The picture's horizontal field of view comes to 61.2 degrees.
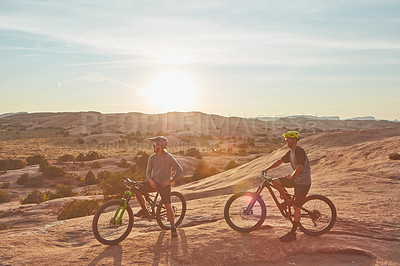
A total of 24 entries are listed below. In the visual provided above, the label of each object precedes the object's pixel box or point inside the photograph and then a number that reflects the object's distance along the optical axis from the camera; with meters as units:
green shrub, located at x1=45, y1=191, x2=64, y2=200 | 19.44
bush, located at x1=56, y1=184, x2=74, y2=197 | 21.62
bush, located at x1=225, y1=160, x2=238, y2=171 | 28.85
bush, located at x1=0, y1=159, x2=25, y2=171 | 31.34
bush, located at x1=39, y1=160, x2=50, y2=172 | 29.30
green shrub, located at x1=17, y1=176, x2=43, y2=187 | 24.90
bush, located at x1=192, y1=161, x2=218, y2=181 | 26.06
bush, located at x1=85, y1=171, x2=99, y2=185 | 25.86
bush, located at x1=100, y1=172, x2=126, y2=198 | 19.21
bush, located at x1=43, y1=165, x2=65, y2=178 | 27.35
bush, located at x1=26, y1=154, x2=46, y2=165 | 34.53
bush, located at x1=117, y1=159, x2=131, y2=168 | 32.15
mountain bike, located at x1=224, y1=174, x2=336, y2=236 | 6.44
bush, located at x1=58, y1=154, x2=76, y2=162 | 36.53
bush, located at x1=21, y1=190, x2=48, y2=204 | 18.55
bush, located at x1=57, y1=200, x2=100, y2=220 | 13.22
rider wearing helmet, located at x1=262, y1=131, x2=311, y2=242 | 6.14
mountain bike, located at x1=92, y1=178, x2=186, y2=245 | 6.59
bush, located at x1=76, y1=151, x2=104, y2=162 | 37.44
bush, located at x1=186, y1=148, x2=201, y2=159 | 38.02
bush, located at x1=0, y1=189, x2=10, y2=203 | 20.09
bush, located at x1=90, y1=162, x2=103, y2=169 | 31.91
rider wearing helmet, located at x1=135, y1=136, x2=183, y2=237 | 7.00
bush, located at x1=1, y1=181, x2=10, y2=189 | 23.66
